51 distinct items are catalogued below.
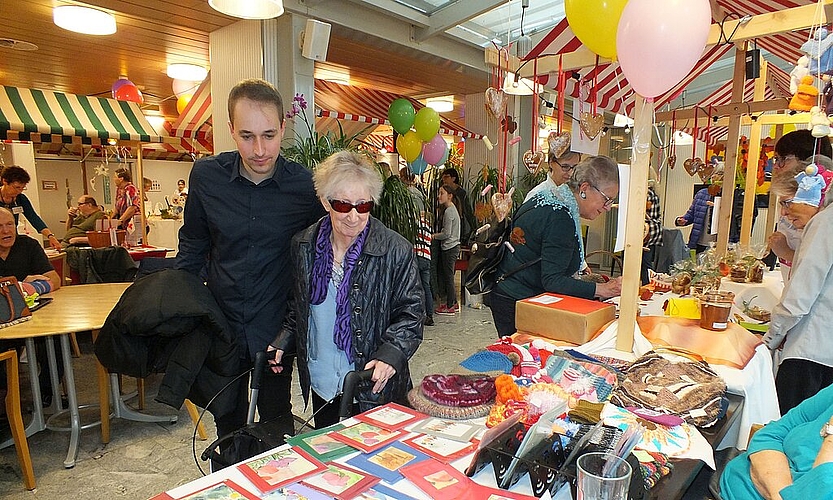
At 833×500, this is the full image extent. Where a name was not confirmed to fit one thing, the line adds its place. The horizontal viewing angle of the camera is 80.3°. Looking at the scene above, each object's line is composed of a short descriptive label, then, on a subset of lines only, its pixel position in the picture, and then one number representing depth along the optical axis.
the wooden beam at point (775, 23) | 2.22
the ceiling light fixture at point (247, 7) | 2.70
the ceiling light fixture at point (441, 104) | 8.70
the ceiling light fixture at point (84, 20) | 3.80
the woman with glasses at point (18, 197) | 4.39
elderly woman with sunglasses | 1.63
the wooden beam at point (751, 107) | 3.47
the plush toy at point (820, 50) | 1.97
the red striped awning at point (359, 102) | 6.78
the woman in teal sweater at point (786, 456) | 1.20
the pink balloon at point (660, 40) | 1.68
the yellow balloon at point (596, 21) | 2.08
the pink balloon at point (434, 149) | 6.69
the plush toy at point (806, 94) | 2.04
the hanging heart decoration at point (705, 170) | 4.54
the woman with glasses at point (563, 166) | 2.74
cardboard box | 1.97
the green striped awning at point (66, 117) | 5.22
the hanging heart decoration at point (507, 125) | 3.18
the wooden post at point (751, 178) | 4.34
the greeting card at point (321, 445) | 1.18
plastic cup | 0.92
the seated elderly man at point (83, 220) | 5.73
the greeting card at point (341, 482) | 1.04
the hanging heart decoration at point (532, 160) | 3.74
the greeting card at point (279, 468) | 1.07
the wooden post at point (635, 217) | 1.91
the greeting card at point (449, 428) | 1.29
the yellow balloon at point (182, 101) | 6.91
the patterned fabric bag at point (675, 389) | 1.42
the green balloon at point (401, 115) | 6.18
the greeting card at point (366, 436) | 1.22
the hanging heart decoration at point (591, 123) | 2.71
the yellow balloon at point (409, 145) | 6.39
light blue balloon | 7.13
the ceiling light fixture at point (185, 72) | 5.52
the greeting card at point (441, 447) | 1.19
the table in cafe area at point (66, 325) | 2.49
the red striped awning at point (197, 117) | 5.64
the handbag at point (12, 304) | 2.61
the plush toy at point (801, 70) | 2.06
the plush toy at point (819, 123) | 2.05
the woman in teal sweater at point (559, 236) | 2.27
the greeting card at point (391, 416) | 1.34
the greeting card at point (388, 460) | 1.11
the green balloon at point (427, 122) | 6.21
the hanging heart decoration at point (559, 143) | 2.79
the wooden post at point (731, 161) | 3.61
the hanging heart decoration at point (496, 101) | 2.83
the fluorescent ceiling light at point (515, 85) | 3.16
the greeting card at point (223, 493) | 1.02
